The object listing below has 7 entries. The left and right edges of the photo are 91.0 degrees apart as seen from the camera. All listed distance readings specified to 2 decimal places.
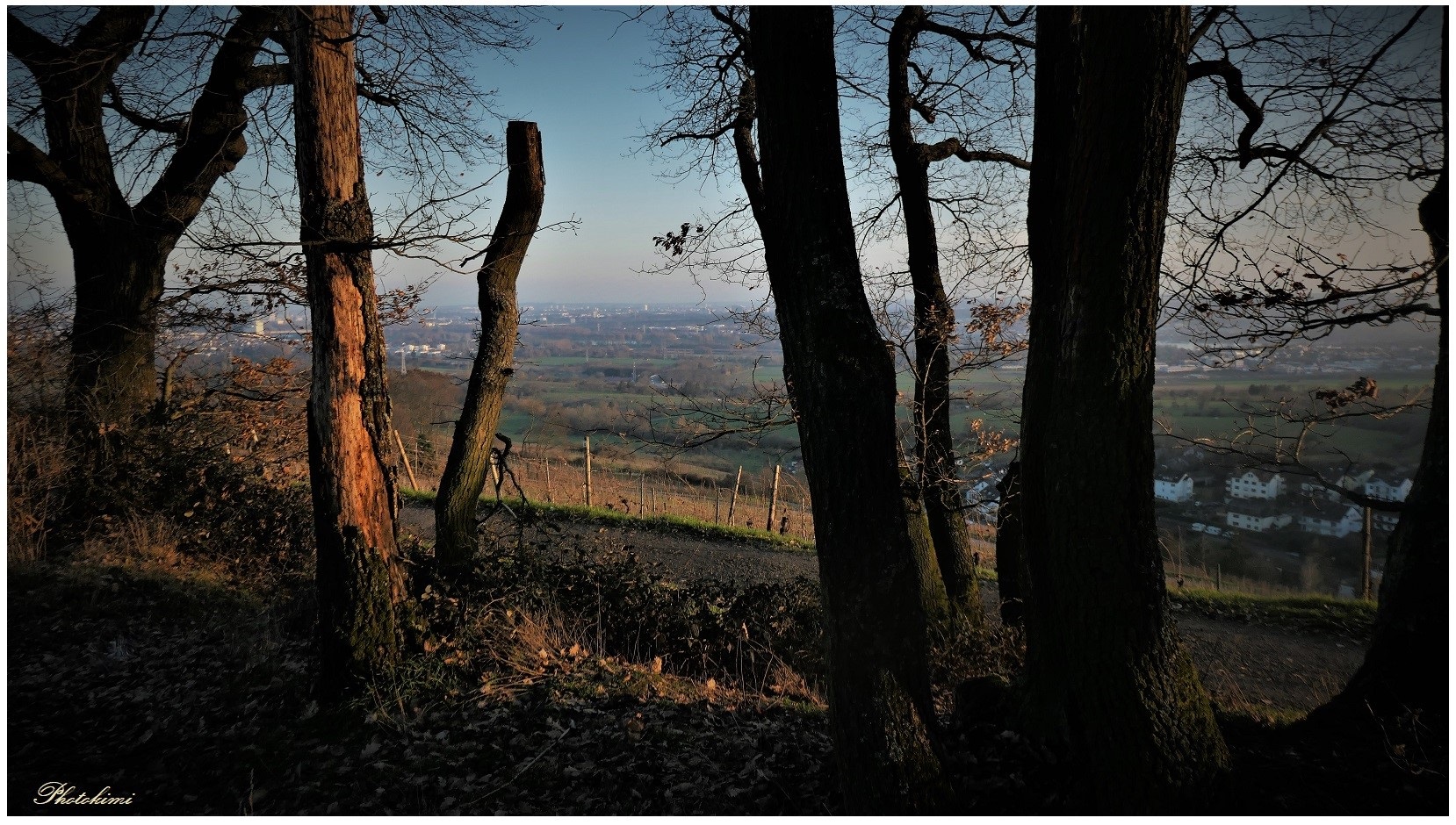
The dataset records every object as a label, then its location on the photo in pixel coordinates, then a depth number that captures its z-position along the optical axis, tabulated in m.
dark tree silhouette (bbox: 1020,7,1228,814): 3.15
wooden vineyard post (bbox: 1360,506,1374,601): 13.52
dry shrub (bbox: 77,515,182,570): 7.91
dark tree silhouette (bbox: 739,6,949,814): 3.28
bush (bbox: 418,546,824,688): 6.63
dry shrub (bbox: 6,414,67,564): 7.59
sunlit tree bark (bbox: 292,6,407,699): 4.96
